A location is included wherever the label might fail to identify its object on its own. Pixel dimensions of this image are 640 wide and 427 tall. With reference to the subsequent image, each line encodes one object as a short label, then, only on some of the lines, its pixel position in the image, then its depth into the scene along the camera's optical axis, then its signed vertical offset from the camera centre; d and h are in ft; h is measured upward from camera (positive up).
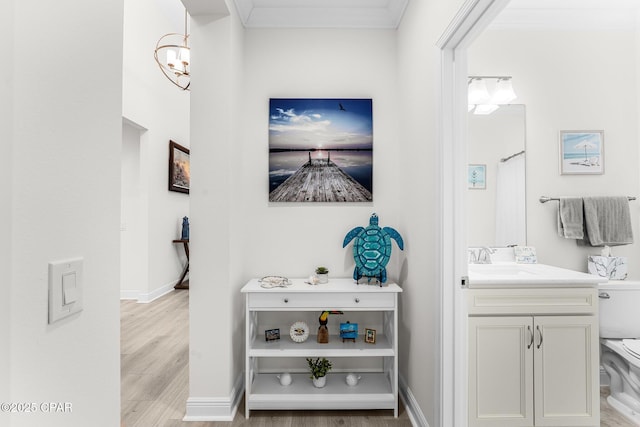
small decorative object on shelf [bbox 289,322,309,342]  7.44 -2.49
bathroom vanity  6.24 -2.52
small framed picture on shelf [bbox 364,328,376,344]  7.45 -2.57
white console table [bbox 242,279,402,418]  6.97 -2.72
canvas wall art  8.28 +1.58
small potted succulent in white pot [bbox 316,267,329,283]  7.73 -1.30
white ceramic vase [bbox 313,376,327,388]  7.30 -3.48
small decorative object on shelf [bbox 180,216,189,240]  17.77 -0.72
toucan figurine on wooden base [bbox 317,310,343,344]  7.50 -2.46
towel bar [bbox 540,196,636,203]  8.56 +0.45
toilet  7.31 -2.37
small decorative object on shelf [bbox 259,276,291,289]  7.25 -1.40
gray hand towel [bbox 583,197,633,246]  8.20 -0.08
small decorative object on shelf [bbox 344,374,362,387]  7.39 -3.49
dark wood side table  17.14 -3.00
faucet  8.31 -0.91
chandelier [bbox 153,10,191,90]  9.16 +4.13
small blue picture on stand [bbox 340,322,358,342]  7.64 -2.54
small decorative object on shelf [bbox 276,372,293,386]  7.36 -3.47
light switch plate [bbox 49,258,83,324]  1.99 -0.44
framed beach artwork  8.57 +1.60
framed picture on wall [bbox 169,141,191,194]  16.90 +2.45
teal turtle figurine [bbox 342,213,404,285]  7.40 -0.72
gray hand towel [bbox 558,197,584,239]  8.31 +0.01
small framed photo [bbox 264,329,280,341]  7.57 -2.59
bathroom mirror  8.63 +1.06
